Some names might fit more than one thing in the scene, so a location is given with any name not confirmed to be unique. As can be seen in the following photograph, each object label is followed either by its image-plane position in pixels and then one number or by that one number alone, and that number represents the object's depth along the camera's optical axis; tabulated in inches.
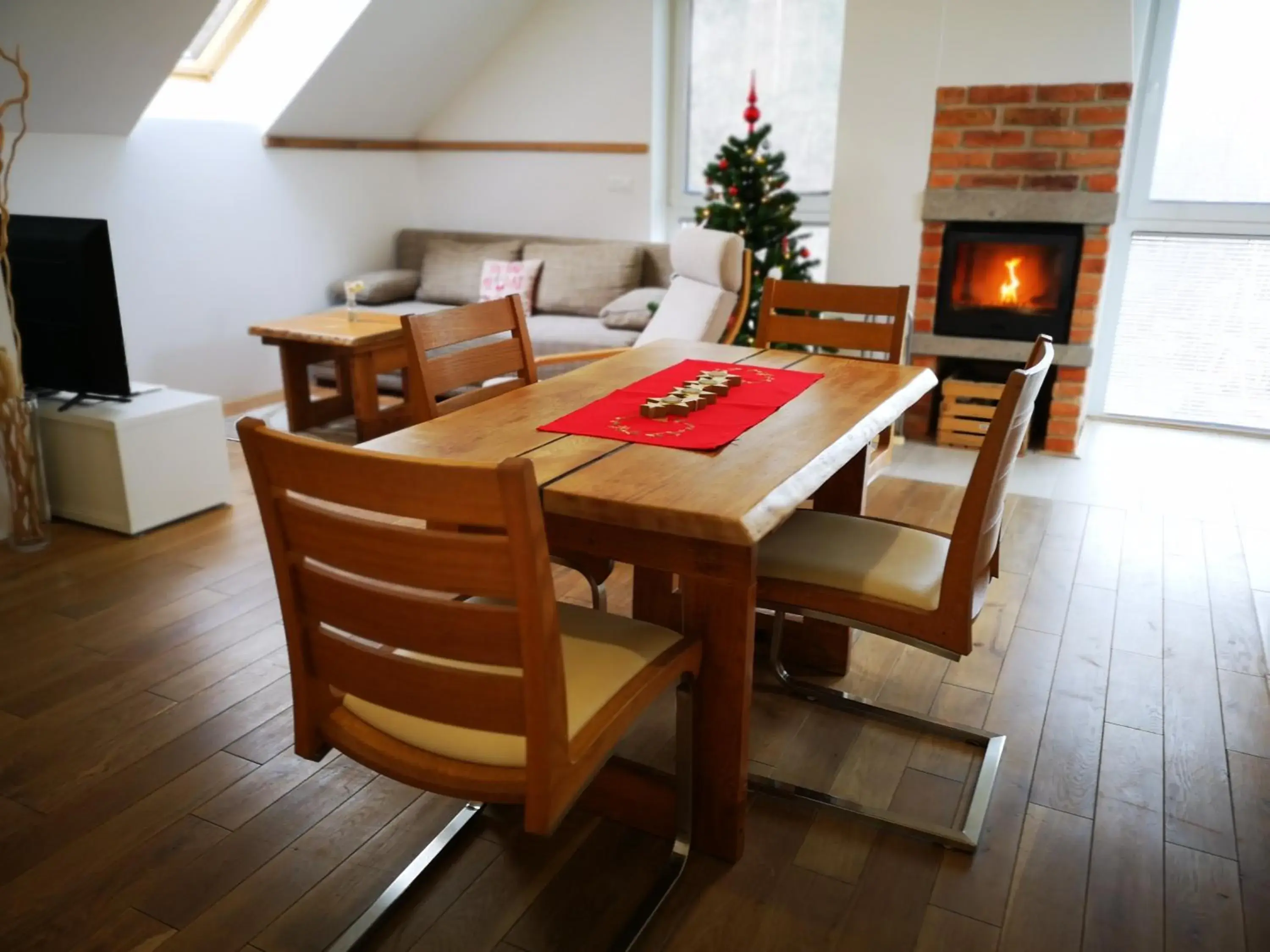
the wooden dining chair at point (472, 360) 86.4
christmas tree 170.4
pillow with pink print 214.7
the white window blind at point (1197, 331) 177.6
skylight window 193.9
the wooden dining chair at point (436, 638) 45.8
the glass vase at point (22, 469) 127.4
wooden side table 171.3
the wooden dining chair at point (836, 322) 105.5
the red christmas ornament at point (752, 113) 175.8
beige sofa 191.3
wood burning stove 168.1
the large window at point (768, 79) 203.3
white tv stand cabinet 131.4
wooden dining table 60.4
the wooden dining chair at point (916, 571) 67.4
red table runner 73.9
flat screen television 126.2
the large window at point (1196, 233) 170.9
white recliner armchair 148.6
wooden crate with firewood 175.5
